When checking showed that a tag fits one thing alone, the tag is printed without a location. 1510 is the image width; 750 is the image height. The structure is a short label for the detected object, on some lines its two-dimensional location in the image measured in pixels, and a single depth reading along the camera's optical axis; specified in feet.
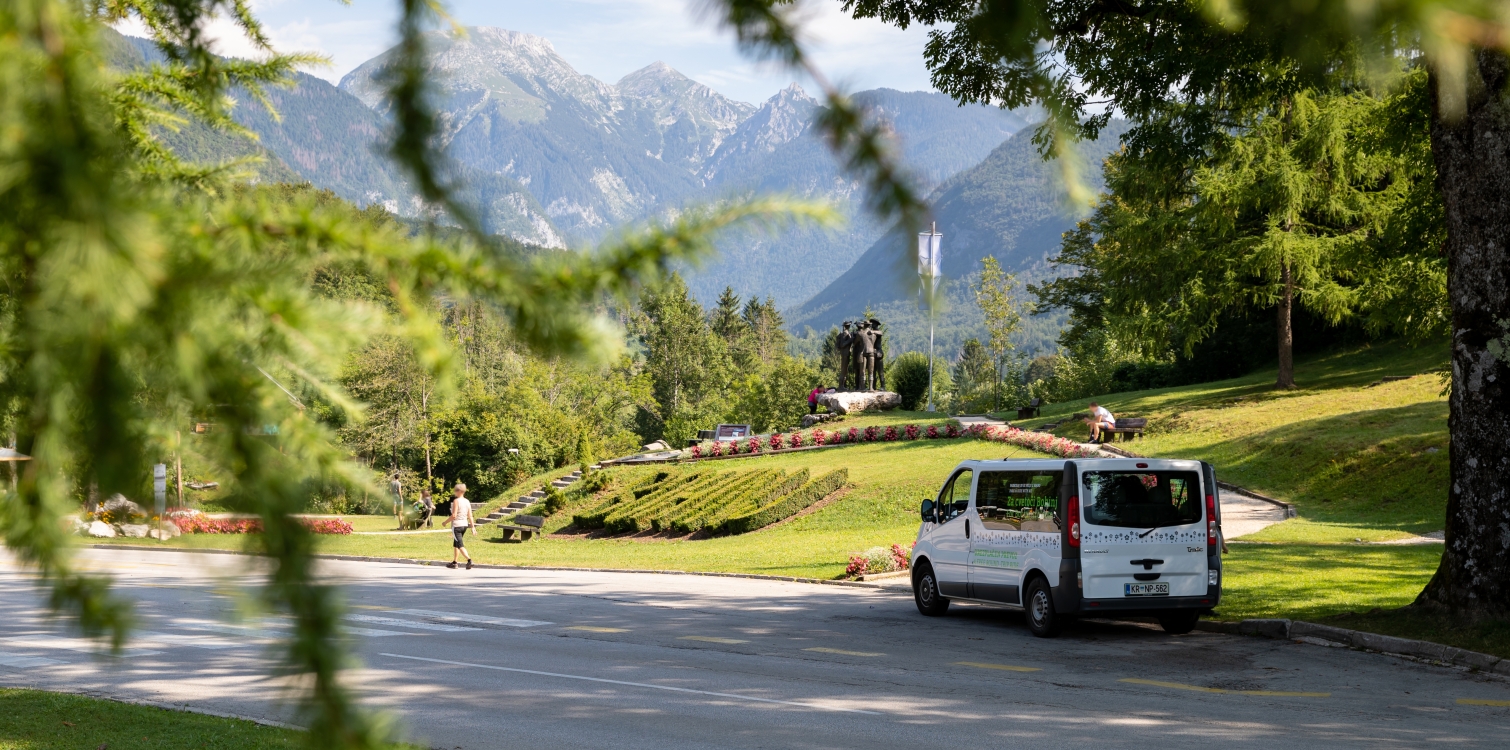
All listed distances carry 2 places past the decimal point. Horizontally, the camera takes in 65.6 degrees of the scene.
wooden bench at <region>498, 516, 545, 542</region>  110.83
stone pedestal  153.99
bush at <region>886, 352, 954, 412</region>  175.01
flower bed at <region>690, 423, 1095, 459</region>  110.52
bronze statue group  156.25
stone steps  134.10
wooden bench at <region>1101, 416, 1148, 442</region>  116.67
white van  44.88
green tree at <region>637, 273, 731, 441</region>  285.23
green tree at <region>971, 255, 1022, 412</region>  211.20
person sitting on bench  113.60
